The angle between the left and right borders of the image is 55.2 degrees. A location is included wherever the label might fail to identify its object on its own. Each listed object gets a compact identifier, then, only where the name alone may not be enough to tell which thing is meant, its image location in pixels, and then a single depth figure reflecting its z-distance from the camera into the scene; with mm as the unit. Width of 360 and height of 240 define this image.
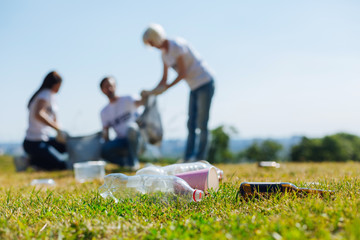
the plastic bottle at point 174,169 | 2352
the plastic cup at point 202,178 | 2141
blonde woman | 4527
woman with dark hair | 5738
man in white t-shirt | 5184
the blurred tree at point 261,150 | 18344
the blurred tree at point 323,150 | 13578
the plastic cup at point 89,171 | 4098
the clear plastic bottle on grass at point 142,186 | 2014
